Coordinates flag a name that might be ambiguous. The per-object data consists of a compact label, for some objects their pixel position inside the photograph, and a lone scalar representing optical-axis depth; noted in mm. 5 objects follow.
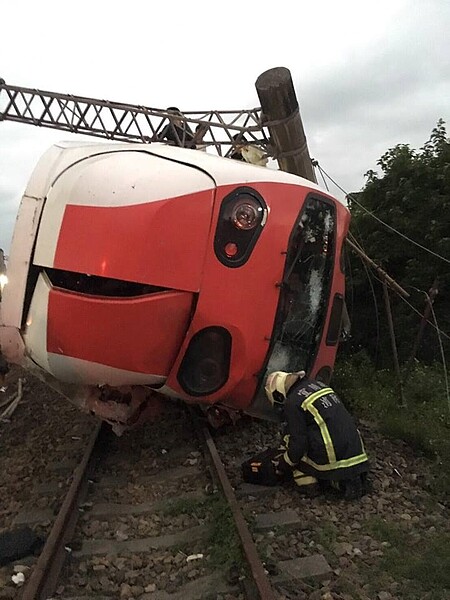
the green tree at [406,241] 12297
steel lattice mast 10531
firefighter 4289
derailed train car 3834
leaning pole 8367
